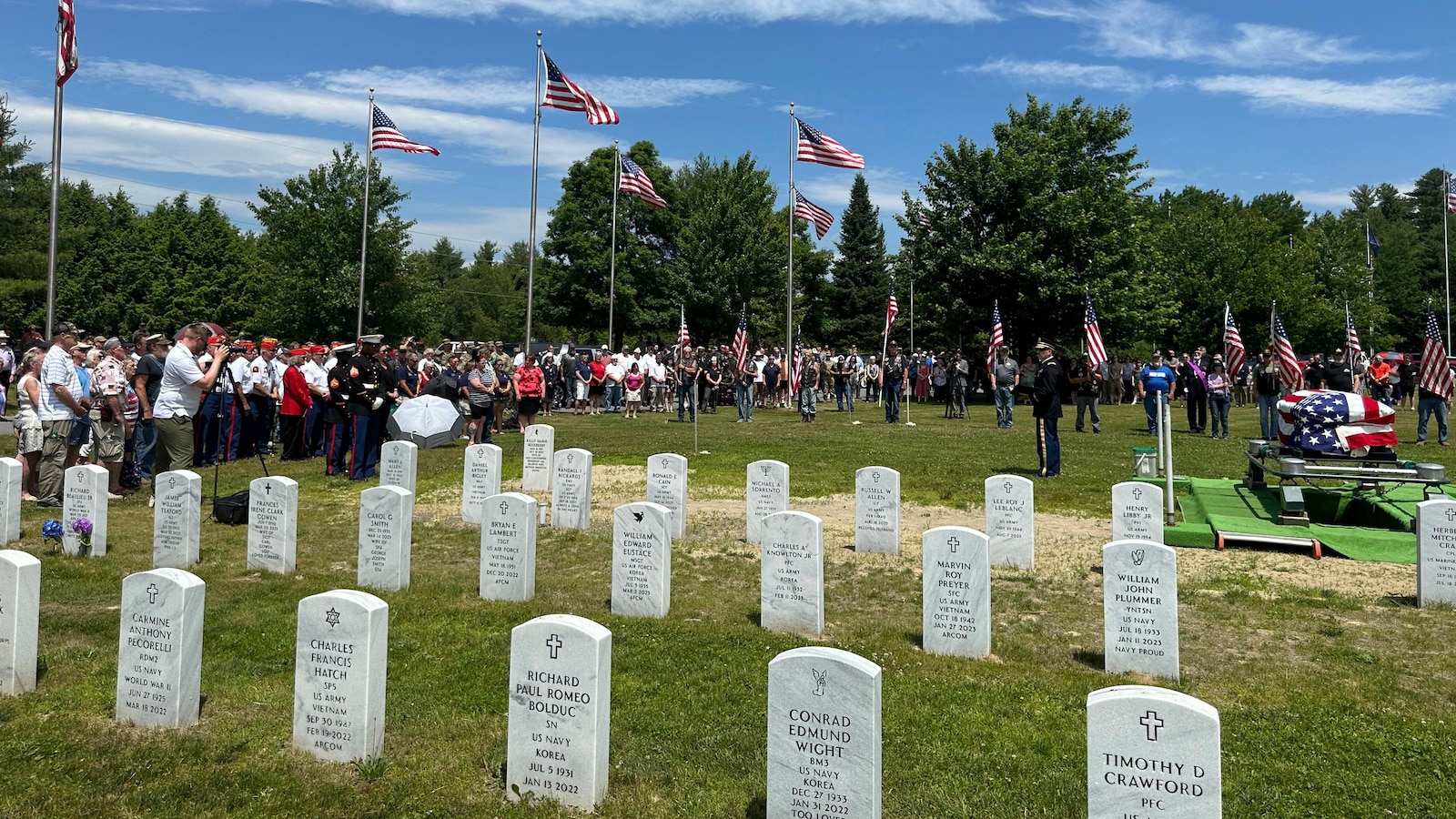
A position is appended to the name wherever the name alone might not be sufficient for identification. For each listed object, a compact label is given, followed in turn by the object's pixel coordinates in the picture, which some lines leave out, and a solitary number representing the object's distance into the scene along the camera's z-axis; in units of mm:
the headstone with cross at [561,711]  4582
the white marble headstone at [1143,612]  6457
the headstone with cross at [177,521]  9117
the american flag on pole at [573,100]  26578
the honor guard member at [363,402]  14930
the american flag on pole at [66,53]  16875
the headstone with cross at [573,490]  11570
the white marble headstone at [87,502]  9430
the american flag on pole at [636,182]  31719
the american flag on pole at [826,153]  28484
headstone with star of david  4988
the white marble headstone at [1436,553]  8008
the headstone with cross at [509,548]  8258
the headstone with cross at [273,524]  9133
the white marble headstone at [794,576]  7457
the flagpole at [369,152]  29541
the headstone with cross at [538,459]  14242
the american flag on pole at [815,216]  31594
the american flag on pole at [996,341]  25172
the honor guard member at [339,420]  15070
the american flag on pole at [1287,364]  16828
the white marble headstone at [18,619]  5789
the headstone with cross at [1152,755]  3625
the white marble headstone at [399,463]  12188
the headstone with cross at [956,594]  6895
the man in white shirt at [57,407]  11320
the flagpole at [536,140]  29645
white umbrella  16891
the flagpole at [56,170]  16922
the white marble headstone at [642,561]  7848
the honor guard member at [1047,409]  15055
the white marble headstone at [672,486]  11289
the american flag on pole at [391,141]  28141
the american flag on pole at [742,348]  24938
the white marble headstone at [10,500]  9727
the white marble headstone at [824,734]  4133
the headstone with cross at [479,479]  12016
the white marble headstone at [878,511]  10326
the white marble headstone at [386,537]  8500
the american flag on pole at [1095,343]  17656
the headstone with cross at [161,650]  5312
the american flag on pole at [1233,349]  20062
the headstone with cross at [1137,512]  9648
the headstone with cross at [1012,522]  9656
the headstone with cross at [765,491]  10852
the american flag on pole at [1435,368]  19859
